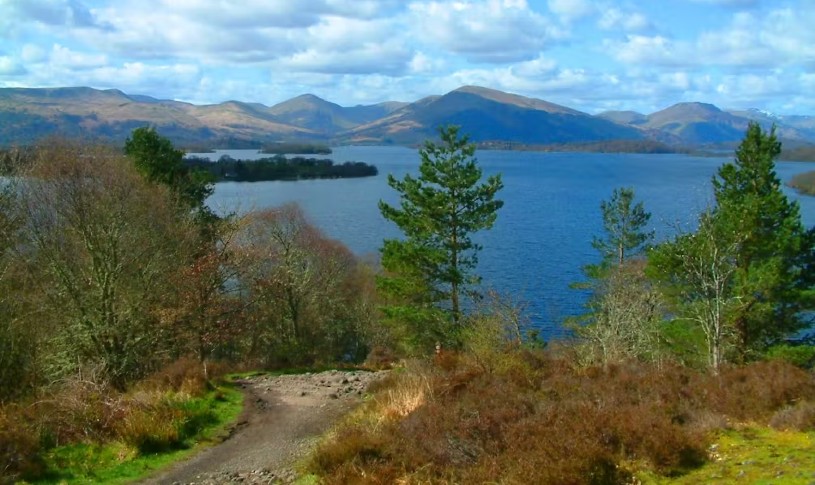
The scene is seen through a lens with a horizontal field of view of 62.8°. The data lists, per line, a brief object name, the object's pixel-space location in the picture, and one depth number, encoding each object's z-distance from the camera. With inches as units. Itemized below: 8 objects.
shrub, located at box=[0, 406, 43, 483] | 410.3
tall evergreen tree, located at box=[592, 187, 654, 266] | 1724.9
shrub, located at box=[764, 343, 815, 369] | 955.3
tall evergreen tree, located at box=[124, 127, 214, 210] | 1331.2
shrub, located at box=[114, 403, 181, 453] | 487.8
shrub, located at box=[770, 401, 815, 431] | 369.1
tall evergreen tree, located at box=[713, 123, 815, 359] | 986.1
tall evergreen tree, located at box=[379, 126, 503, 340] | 1175.6
